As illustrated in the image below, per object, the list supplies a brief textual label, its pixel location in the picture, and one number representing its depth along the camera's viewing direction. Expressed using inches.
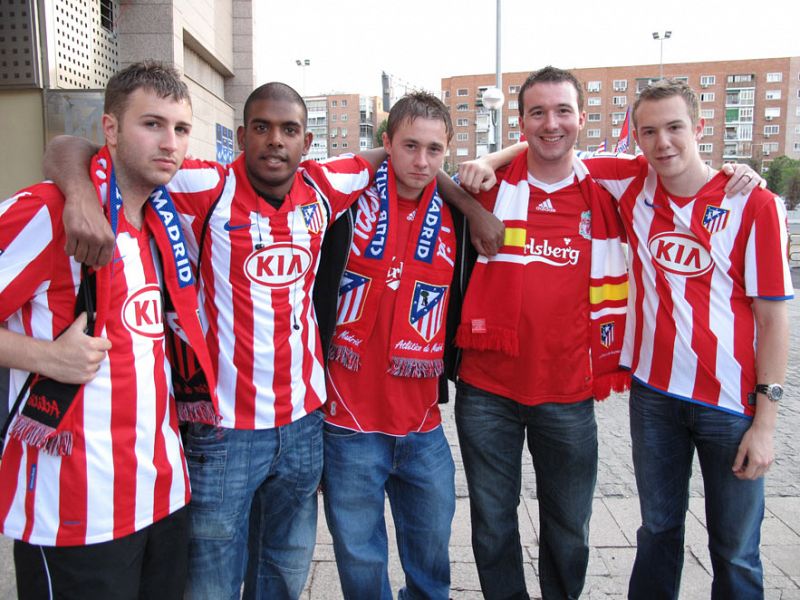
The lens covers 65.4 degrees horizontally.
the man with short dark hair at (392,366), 101.0
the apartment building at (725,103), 3270.2
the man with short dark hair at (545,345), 106.4
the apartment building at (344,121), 3900.1
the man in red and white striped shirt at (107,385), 69.9
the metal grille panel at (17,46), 218.7
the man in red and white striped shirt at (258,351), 88.5
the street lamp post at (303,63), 2078.0
